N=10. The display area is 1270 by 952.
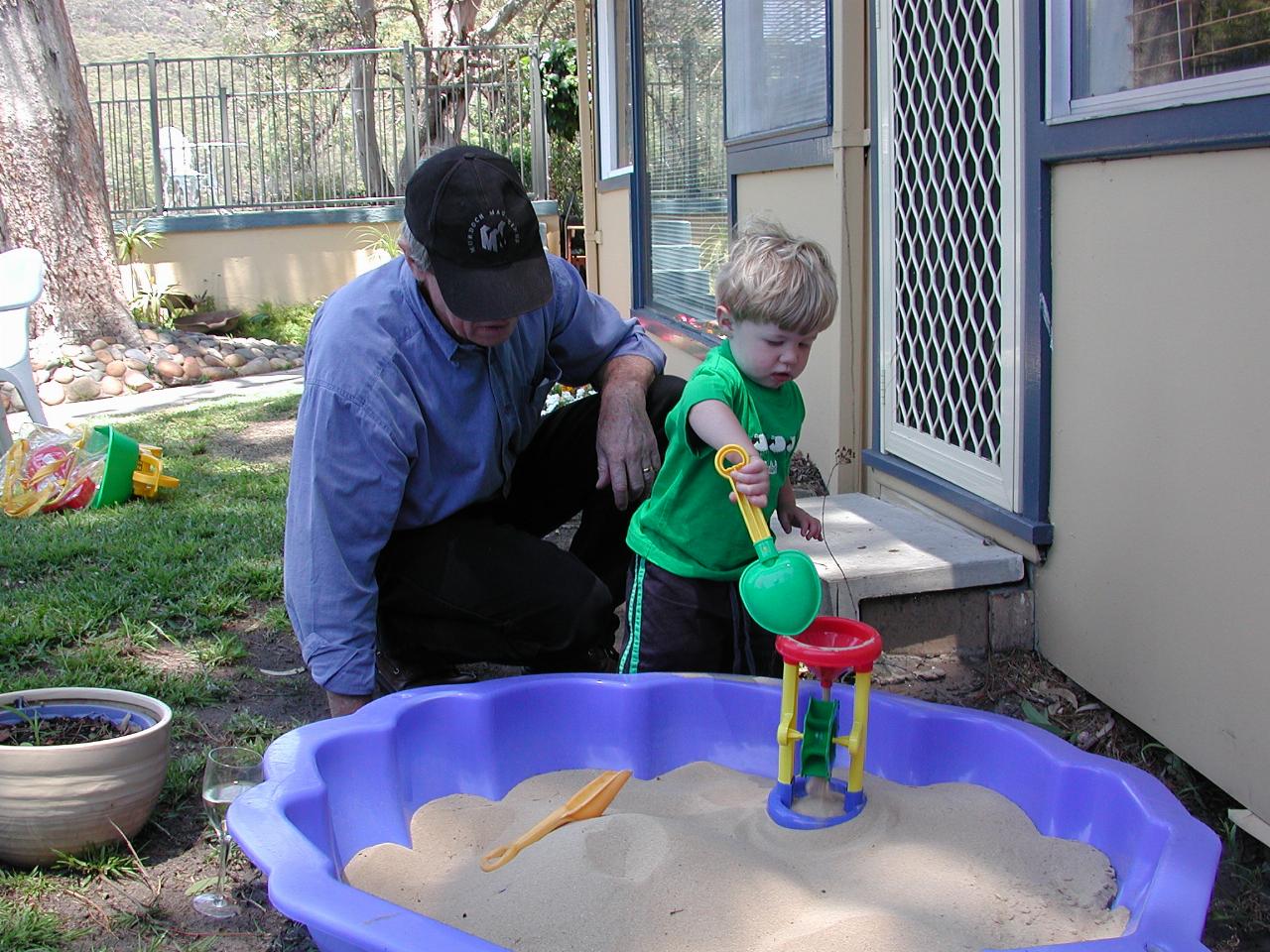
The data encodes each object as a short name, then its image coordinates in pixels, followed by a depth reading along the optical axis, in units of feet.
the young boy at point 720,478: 7.11
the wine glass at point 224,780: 6.88
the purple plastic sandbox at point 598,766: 4.67
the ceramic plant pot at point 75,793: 6.72
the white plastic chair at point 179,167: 40.22
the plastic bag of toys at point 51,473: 15.02
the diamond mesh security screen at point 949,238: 9.50
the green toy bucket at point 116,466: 15.25
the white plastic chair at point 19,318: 18.86
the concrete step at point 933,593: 9.20
